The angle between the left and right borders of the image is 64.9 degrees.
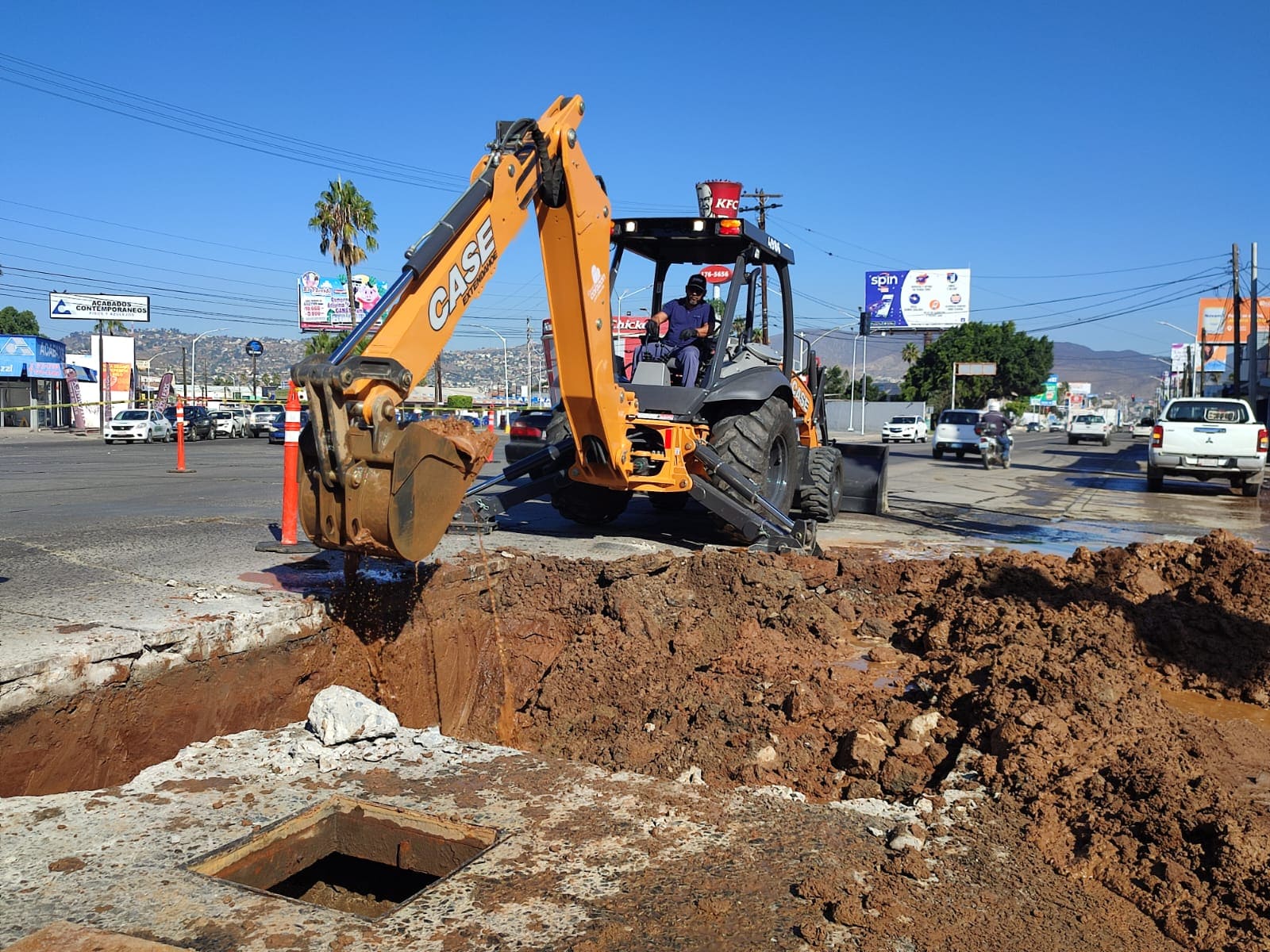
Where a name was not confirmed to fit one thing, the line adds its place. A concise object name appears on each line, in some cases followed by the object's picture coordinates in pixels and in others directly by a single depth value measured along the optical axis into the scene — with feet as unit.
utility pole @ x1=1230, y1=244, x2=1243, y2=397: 126.41
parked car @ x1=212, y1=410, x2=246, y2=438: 142.82
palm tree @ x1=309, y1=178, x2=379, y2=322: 147.74
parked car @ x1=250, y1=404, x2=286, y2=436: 138.21
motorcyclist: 81.76
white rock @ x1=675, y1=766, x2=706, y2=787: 13.78
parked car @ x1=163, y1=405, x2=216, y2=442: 135.03
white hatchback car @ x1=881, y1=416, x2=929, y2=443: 167.32
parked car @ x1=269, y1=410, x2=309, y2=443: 127.11
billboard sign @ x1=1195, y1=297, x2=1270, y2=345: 252.83
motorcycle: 81.97
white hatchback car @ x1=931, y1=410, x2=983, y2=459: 98.84
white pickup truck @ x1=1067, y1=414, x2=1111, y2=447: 164.86
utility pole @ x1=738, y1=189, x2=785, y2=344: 151.12
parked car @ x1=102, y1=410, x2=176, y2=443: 116.47
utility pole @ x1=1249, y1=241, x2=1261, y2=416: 112.87
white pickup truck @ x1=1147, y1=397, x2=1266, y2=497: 58.90
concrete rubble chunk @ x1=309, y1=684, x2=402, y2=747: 14.52
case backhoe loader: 14.39
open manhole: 11.55
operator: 28.89
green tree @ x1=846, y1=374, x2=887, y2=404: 311.06
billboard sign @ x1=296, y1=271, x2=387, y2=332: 183.52
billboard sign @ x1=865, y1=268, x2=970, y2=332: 229.78
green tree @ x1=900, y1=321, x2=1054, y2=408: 279.49
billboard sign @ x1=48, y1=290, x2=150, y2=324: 206.08
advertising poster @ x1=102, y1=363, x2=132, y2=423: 213.05
